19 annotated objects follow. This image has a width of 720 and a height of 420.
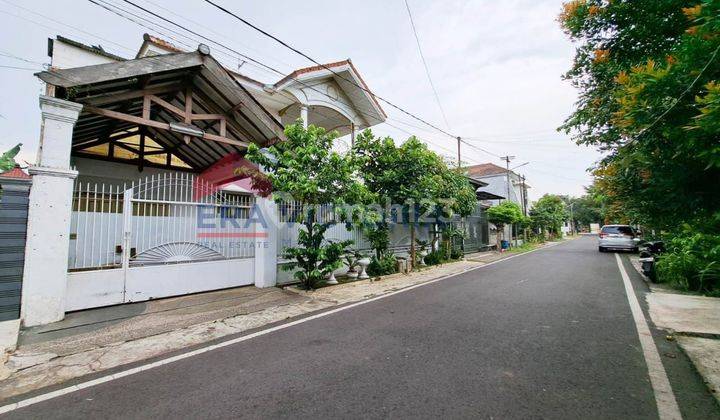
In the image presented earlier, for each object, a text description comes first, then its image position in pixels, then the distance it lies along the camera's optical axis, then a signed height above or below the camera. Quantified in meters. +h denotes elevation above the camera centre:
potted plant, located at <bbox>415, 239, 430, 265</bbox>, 11.90 -0.96
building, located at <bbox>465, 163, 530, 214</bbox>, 31.56 +4.96
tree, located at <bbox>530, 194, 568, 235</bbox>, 28.41 +1.24
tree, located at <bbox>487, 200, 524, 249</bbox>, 17.03 +0.62
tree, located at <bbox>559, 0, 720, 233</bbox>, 3.03 +1.50
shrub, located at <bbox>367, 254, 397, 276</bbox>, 9.35 -1.34
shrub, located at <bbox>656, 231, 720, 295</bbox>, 6.09 -0.97
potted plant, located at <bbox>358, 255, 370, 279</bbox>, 8.62 -1.18
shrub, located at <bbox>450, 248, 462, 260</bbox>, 13.78 -1.40
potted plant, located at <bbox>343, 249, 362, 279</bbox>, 8.65 -1.13
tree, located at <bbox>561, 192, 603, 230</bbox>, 54.71 +2.44
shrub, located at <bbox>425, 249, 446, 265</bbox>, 12.09 -1.40
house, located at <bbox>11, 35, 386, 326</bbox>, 4.60 +0.85
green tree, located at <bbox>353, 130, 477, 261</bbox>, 9.88 +1.61
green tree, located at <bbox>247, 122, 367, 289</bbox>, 6.45 +1.01
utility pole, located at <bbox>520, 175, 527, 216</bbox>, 31.05 +3.06
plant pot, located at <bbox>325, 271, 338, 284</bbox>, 7.77 -1.46
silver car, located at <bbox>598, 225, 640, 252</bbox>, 16.12 -0.80
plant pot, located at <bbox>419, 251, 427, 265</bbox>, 11.86 -1.31
